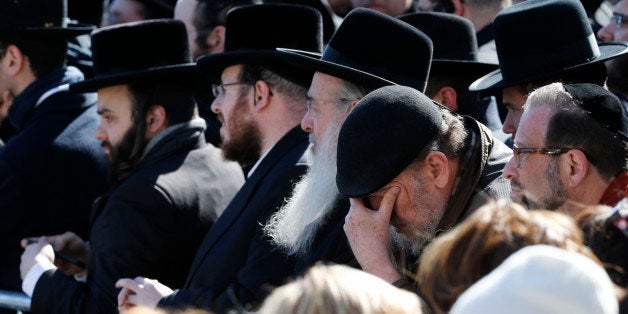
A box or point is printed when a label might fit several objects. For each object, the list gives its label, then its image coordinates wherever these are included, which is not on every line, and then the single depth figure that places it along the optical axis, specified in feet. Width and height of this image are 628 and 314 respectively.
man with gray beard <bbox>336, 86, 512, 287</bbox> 26.05
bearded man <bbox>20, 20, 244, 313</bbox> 35.99
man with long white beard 30.35
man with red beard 30.66
